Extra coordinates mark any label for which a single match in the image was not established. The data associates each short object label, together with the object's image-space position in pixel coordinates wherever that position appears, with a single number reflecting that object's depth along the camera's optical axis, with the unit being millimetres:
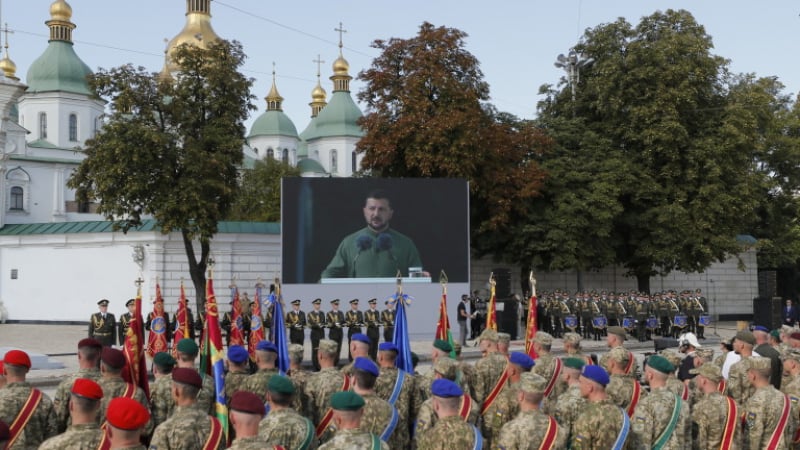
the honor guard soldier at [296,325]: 20516
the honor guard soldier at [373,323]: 20828
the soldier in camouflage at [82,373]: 6637
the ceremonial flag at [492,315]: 14557
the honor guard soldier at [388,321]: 21734
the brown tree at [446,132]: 29781
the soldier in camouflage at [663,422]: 6289
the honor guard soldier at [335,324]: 21078
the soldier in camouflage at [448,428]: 5160
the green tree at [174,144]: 25469
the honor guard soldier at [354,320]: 21219
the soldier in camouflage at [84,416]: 4824
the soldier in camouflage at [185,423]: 5152
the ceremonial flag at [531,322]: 13377
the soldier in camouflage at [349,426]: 4762
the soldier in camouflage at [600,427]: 5695
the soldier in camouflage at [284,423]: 5297
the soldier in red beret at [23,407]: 6066
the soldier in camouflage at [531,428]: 5328
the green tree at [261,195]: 49500
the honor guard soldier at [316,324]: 20719
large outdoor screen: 25656
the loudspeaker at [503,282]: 27172
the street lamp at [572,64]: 33247
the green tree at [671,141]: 31516
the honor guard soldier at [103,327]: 17609
